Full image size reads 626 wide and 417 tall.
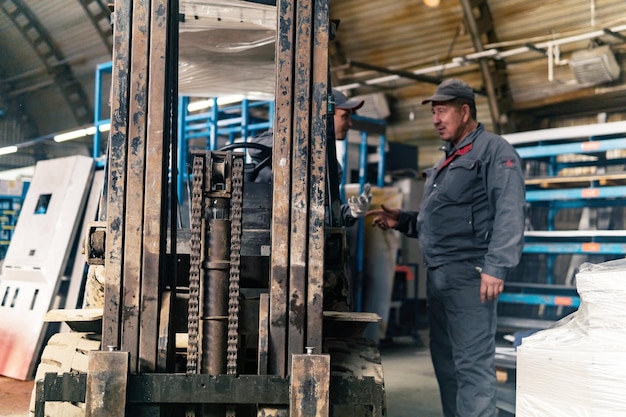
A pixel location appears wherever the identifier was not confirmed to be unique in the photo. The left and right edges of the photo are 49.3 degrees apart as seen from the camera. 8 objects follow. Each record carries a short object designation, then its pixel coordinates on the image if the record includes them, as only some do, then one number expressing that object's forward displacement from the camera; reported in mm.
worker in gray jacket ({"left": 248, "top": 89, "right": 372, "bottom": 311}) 3665
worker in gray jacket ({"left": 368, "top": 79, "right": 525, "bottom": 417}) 4004
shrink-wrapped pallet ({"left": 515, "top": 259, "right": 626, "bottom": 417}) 3285
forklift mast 2715
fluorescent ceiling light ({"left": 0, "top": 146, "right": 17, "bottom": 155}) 14474
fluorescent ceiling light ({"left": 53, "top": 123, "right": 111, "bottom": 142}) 14139
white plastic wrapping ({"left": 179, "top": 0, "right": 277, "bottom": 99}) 4992
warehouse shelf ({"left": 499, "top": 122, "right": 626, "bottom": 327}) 7074
